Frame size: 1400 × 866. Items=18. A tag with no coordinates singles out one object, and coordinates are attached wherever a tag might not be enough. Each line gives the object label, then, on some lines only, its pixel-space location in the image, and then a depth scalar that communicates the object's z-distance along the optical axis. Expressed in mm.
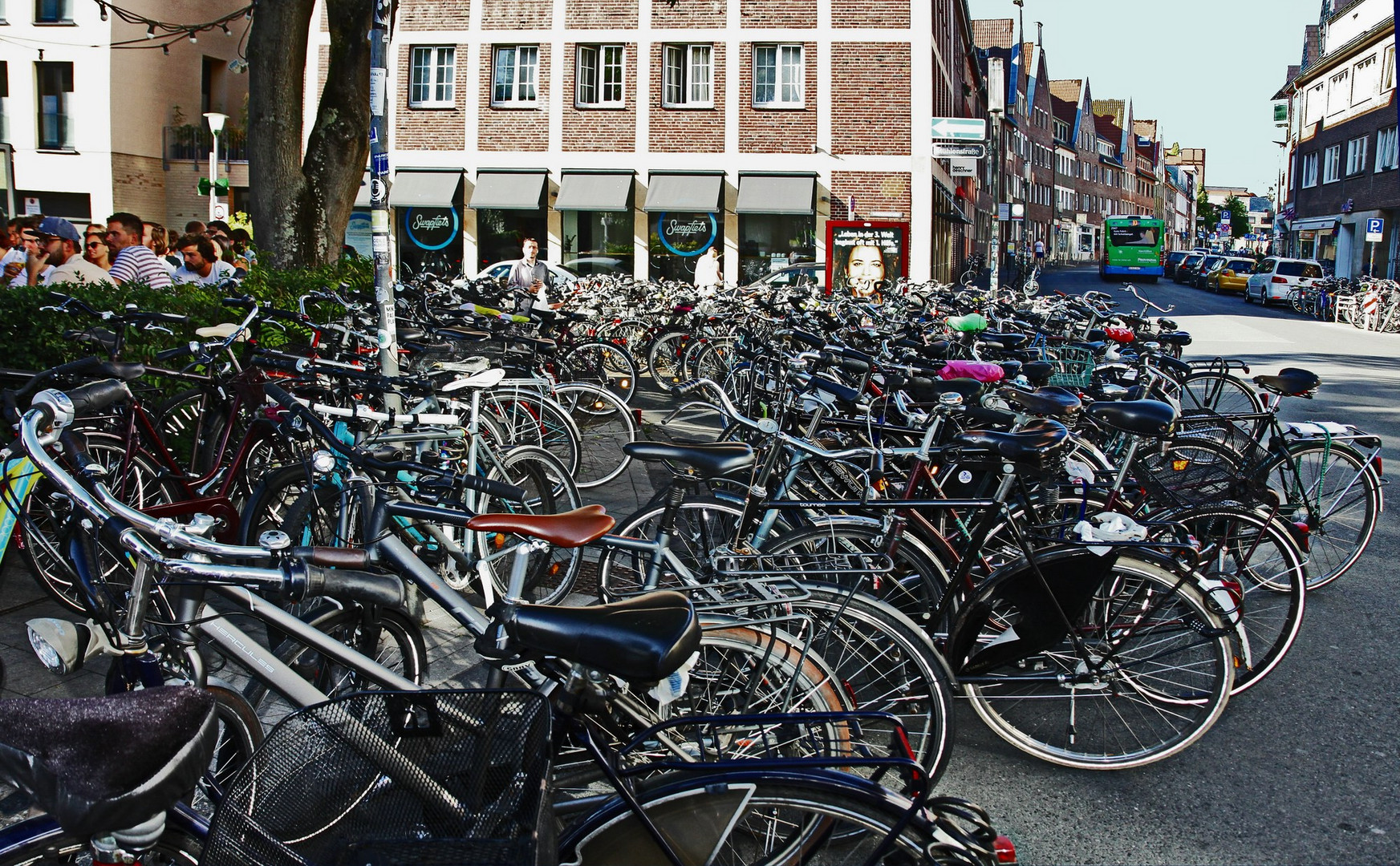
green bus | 53156
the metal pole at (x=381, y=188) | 5887
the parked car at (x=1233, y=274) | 41531
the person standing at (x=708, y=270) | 21166
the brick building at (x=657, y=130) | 26531
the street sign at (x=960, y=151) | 23969
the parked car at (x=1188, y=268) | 51906
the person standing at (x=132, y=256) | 9211
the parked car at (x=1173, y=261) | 57281
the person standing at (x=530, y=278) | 12702
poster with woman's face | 26359
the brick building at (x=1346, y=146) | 43344
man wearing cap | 8445
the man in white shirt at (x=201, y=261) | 10250
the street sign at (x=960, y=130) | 24109
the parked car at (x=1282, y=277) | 33312
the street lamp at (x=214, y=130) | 22250
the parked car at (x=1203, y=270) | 47941
